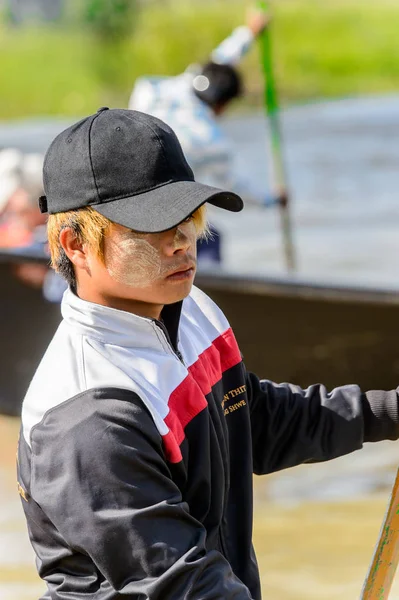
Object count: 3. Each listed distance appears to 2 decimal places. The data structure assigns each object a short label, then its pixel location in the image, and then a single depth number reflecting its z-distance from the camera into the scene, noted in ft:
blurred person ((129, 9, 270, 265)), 33.76
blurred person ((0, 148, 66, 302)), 36.29
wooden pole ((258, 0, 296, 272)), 41.68
